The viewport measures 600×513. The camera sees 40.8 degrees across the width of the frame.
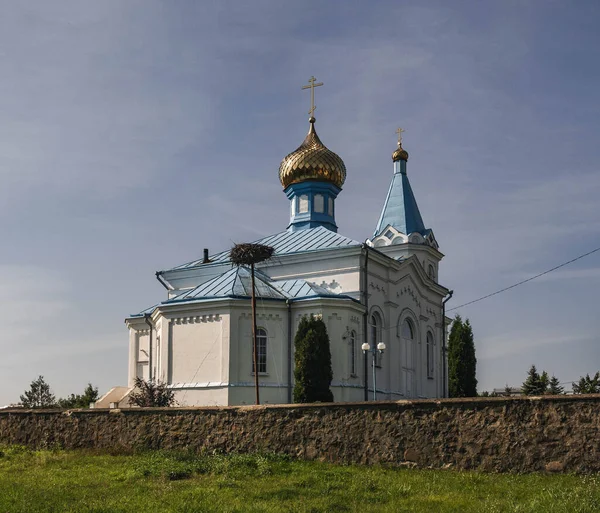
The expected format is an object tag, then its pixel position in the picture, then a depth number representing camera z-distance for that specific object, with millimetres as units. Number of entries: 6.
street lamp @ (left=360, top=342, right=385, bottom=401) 22609
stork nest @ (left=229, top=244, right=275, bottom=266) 22588
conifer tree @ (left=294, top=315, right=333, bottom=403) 22297
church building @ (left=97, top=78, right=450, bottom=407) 23562
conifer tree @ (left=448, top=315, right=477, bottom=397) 29500
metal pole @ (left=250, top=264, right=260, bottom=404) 21719
